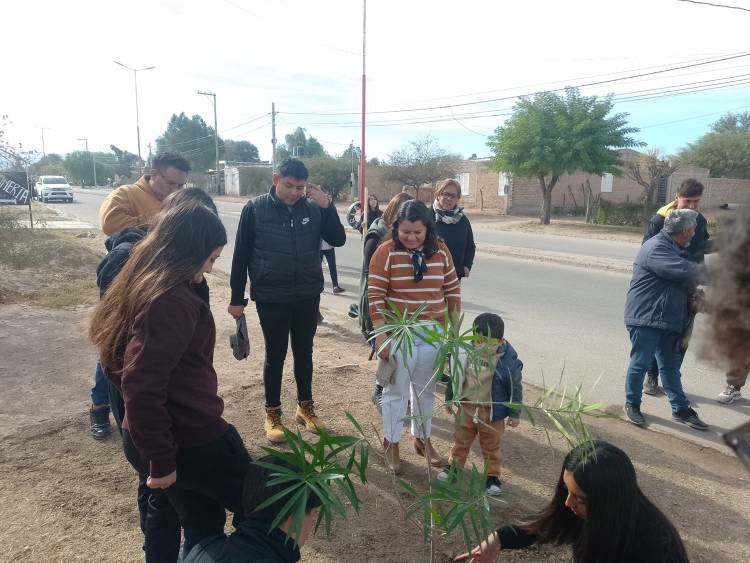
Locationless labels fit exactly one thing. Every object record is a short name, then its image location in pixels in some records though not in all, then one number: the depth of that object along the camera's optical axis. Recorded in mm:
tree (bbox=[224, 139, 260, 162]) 90562
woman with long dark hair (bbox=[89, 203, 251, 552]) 1890
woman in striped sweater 3305
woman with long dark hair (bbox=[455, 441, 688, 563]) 1740
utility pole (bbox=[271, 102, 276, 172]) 33366
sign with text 10656
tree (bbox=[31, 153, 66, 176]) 72400
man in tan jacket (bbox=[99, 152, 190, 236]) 3732
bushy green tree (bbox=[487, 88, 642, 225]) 22688
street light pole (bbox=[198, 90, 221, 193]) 49325
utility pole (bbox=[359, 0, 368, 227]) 12352
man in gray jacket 3943
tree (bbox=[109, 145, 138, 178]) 86562
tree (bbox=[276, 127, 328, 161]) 78438
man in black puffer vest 3680
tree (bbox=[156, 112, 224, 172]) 76125
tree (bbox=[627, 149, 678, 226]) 22625
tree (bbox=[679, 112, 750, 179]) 38625
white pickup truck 37375
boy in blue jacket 2959
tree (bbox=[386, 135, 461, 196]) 36656
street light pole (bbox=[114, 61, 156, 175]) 39212
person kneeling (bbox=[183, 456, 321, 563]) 1564
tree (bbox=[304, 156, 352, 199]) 43906
